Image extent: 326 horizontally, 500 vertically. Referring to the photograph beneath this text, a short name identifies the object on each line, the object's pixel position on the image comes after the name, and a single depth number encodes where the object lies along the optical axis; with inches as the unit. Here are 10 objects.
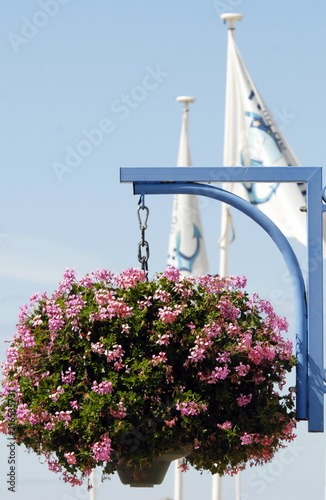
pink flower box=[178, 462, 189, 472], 395.2
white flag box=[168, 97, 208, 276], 1180.9
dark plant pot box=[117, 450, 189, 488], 384.5
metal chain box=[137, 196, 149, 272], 408.4
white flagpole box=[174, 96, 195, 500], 1223.5
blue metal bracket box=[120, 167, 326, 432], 400.1
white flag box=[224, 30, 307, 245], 959.7
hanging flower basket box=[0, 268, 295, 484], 375.9
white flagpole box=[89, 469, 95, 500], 1060.5
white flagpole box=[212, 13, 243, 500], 1076.1
